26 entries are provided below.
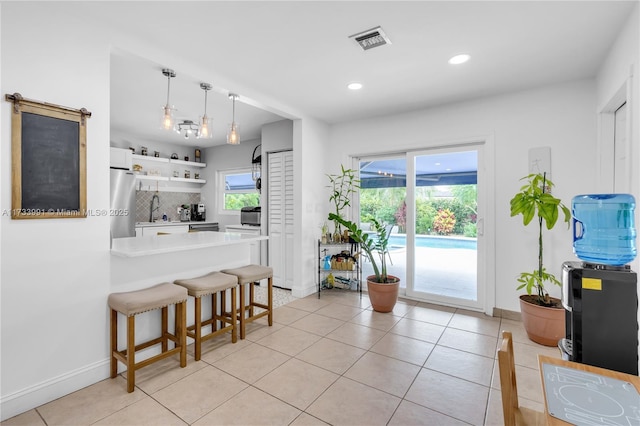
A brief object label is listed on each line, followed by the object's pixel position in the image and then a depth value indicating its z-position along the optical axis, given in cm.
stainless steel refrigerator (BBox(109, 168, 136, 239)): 455
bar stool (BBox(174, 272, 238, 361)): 252
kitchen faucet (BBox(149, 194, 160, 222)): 576
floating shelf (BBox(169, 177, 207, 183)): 587
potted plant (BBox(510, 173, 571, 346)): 268
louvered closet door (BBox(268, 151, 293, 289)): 454
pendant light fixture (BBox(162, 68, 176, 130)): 259
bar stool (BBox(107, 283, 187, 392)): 207
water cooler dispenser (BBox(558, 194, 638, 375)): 139
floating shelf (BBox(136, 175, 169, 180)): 531
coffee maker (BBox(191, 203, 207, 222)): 643
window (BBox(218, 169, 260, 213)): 607
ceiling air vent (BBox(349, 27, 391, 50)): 224
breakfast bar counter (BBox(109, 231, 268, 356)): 230
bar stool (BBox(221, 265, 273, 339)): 293
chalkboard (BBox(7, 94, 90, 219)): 181
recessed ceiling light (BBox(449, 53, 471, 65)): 260
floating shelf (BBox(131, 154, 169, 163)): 534
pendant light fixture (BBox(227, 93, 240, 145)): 299
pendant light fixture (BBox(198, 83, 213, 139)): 280
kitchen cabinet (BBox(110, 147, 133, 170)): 482
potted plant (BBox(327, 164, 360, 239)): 439
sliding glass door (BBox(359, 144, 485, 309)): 373
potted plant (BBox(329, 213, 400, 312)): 358
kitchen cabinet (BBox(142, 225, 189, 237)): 504
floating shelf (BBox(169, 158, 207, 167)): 592
